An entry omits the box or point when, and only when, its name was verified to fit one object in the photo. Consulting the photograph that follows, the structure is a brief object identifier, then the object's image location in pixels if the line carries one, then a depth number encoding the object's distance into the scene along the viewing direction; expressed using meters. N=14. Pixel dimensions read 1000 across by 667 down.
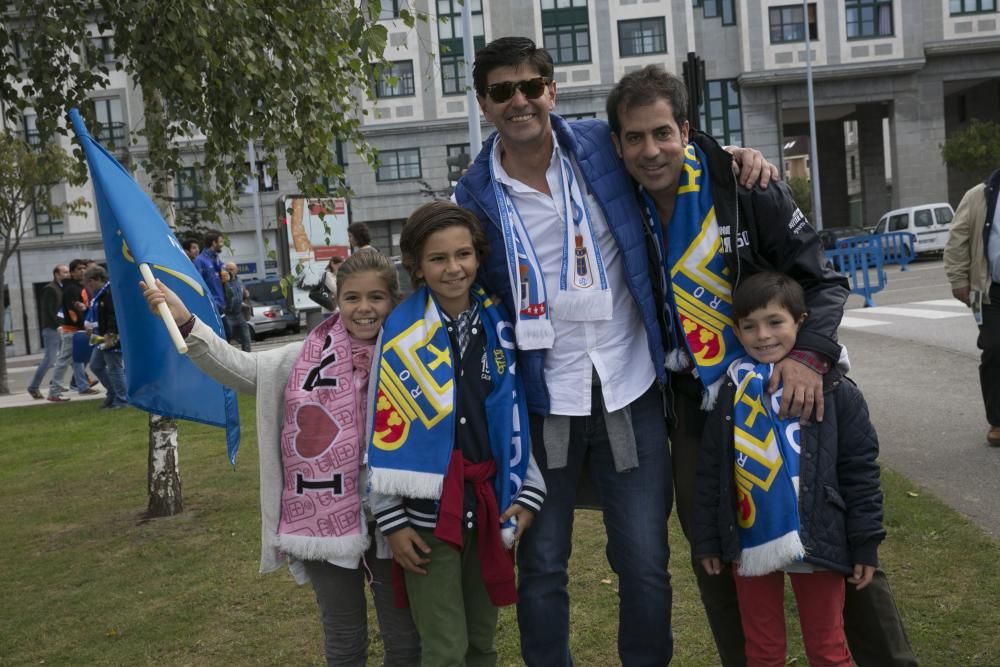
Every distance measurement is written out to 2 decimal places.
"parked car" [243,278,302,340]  26.95
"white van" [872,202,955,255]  29.78
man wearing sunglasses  3.13
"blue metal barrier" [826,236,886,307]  17.00
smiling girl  3.16
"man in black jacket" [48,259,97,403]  14.88
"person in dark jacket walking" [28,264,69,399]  15.38
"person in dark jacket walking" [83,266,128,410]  11.91
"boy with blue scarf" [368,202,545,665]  2.96
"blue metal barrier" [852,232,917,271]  19.91
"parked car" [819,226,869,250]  31.34
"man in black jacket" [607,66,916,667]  3.03
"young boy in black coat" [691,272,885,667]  2.91
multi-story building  38.81
